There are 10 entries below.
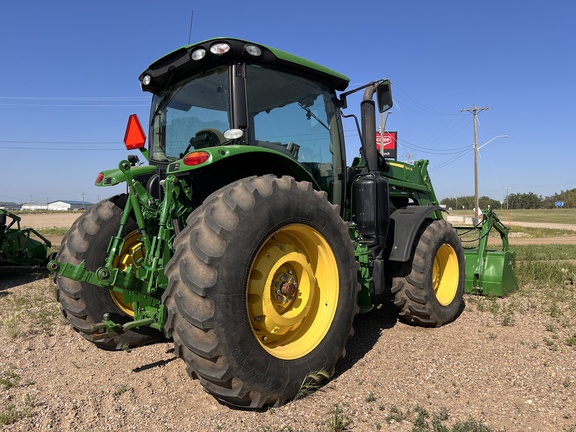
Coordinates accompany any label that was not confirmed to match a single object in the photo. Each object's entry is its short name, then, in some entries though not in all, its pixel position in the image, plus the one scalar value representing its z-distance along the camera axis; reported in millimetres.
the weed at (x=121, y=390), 2977
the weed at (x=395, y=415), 2658
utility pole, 31531
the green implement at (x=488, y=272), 5938
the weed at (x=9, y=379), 3081
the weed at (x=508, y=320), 4688
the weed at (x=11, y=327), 4191
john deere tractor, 2559
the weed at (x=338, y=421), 2506
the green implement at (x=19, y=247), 7648
